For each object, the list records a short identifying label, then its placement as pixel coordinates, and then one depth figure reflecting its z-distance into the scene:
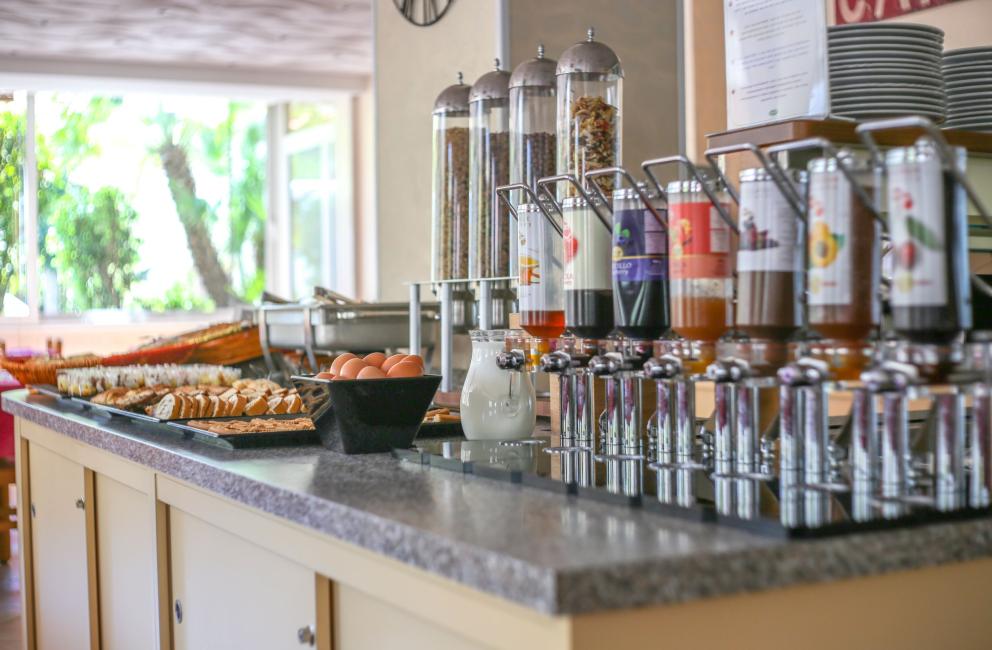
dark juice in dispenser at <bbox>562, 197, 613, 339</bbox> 1.38
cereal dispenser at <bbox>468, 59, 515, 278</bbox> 2.12
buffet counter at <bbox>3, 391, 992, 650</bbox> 0.84
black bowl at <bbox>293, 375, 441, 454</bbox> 1.53
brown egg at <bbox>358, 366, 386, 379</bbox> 1.58
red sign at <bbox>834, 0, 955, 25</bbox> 3.56
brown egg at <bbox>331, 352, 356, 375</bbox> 1.66
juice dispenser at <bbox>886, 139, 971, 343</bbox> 0.96
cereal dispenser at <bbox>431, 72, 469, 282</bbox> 2.22
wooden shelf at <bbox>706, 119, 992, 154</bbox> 1.38
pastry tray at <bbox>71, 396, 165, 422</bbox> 2.00
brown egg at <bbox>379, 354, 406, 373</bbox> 1.63
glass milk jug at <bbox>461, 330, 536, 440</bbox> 1.63
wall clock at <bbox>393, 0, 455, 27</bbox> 3.21
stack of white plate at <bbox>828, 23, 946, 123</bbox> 1.55
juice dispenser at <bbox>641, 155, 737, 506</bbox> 1.19
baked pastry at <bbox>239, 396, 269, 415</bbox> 1.96
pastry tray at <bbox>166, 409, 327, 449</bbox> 1.63
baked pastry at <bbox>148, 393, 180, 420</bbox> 1.93
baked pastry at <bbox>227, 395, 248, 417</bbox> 1.95
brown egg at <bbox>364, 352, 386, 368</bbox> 1.67
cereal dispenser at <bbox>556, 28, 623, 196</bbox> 1.78
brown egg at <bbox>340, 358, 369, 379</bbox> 1.61
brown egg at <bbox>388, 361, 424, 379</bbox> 1.60
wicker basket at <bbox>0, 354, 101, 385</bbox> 2.79
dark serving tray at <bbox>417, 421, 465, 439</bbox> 1.78
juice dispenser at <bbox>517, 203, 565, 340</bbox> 1.50
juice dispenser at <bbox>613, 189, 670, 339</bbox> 1.28
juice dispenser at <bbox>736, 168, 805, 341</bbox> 1.10
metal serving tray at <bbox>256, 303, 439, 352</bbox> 2.62
